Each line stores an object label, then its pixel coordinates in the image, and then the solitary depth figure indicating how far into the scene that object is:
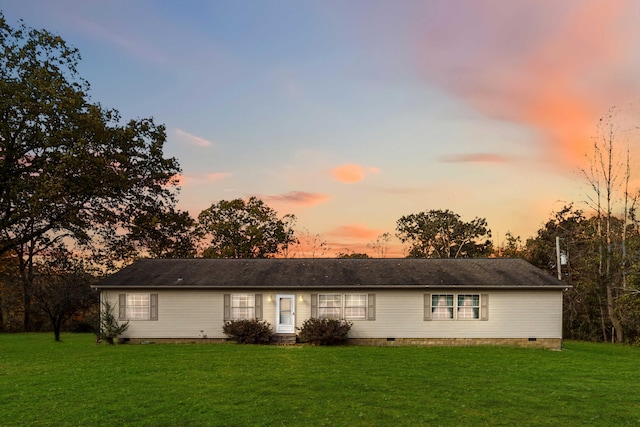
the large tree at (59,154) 20.71
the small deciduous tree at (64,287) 26.06
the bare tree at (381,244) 58.25
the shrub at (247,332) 22.23
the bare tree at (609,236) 31.19
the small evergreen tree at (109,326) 22.77
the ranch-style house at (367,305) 22.50
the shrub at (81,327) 36.25
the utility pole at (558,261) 31.00
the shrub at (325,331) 21.98
